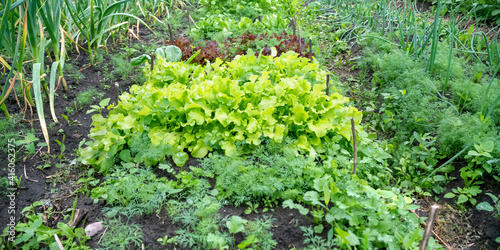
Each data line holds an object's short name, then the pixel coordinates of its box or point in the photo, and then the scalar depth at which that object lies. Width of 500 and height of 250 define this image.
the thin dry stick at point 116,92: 2.62
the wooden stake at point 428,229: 1.27
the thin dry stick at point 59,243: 1.78
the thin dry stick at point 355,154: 2.01
